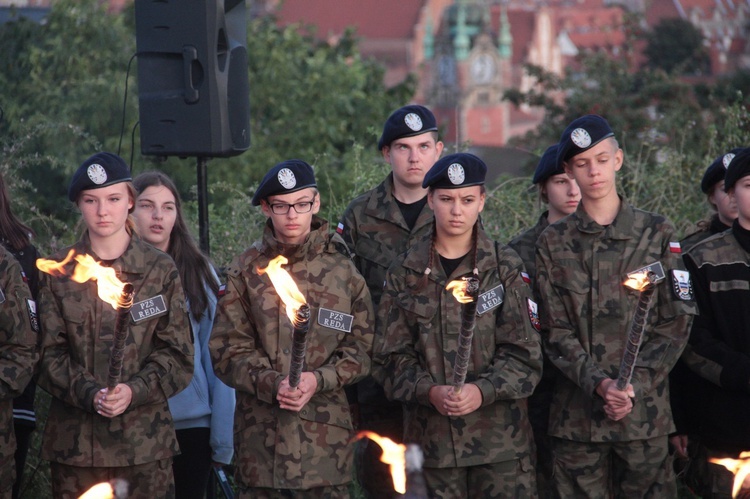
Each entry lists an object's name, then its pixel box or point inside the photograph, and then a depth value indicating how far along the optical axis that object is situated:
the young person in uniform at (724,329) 9.48
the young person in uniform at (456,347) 9.23
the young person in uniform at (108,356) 9.17
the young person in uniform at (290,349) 9.16
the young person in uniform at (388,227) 10.66
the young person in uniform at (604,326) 9.30
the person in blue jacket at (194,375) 10.47
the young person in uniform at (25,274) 10.14
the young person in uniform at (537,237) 10.42
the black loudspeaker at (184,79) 12.48
